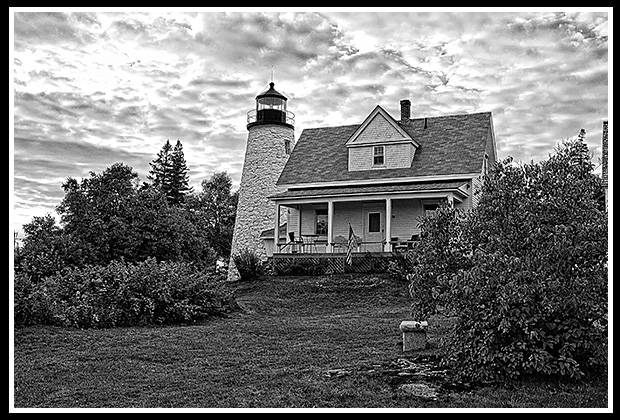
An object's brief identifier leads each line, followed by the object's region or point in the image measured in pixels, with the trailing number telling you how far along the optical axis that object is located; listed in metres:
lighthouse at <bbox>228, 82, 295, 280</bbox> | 27.42
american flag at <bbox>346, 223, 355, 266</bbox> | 20.55
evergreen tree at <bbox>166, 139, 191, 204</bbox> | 45.47
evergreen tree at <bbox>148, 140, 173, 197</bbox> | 45.75
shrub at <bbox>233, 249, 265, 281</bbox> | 20.72
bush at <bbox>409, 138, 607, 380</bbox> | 6.68
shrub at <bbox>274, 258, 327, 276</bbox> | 20.50
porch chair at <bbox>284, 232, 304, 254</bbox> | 23.47
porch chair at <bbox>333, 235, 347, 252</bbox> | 22.94
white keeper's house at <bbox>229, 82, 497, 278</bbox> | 23.16
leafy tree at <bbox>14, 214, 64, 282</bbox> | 21.30
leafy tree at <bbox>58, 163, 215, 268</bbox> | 24.73
